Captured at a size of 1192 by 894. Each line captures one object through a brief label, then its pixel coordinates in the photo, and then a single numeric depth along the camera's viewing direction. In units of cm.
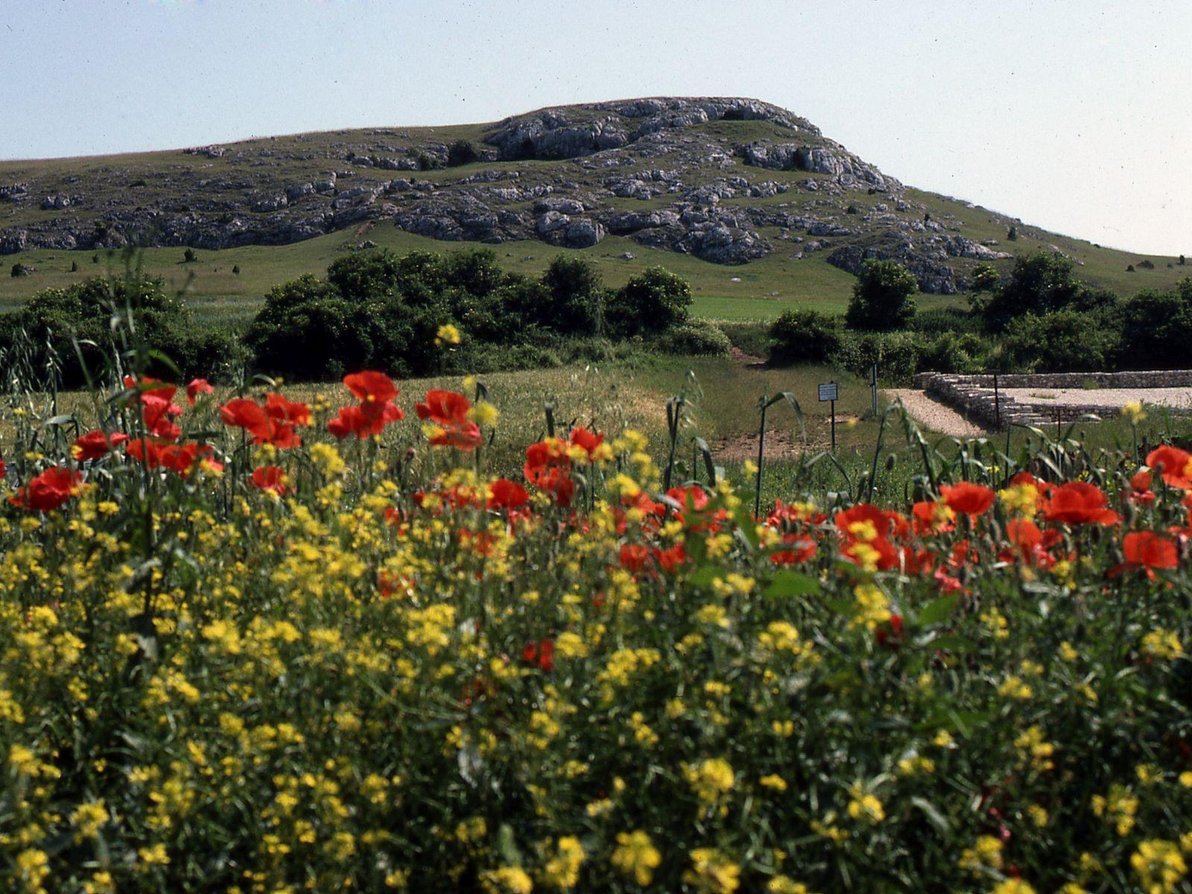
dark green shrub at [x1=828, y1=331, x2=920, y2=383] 3338
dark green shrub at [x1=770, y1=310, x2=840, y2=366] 3377
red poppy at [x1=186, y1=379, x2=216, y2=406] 262
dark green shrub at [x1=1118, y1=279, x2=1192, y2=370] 3312
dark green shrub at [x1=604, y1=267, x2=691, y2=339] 3681
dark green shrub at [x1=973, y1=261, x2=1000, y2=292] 5550
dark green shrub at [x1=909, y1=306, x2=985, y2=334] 4128
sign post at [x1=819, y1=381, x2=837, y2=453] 1058
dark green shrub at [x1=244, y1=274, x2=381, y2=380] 3034
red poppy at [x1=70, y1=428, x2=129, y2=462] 260
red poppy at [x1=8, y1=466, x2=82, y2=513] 238
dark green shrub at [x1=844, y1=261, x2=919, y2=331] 4112
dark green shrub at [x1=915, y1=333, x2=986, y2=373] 3412
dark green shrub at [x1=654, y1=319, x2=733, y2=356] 3444
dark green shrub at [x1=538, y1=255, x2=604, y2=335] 3625
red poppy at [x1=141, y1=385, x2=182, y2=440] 258
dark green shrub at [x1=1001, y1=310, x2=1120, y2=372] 3328
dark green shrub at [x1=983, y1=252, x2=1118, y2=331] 4081
